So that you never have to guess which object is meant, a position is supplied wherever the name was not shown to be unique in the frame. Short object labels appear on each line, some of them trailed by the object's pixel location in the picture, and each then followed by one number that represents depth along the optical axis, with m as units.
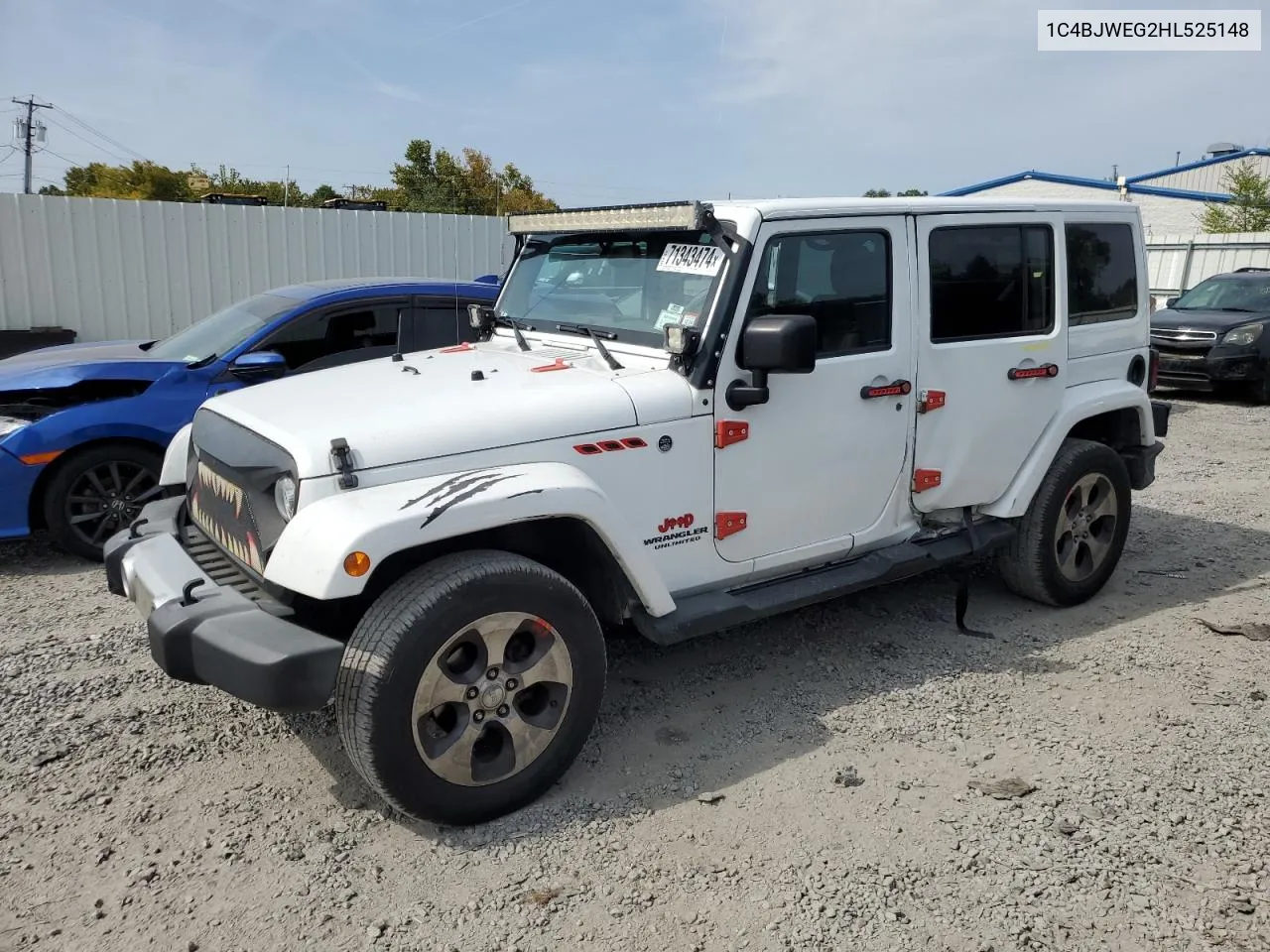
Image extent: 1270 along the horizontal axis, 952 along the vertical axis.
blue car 5.30
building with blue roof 30.44
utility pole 48.44
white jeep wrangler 2.89
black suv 11.96
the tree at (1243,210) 28.53
